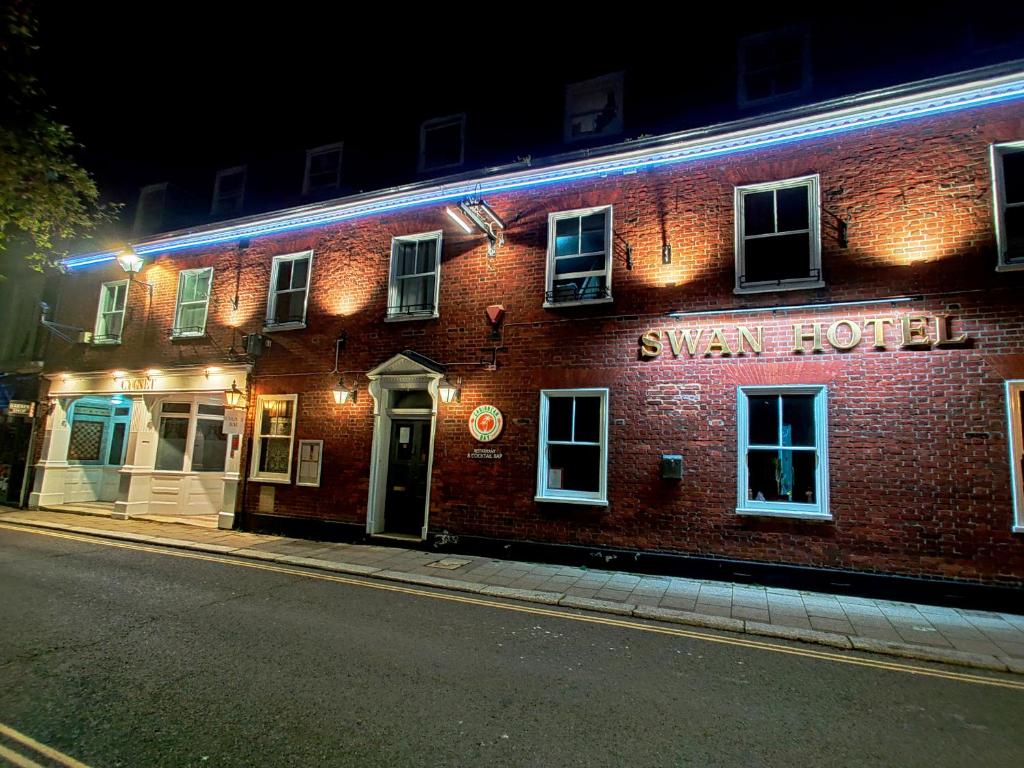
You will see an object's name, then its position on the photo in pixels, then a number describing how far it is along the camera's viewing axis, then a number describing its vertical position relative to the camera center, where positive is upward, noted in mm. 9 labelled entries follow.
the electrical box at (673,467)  8039 -44
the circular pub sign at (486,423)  9484 +608
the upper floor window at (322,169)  12914 +7128
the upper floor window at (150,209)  15062 +6861
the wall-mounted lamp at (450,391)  9898 +1212
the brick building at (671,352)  7043 +1889
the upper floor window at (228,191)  14156 +7053
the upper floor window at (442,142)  11617 +7198
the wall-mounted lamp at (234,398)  11922 +1062
